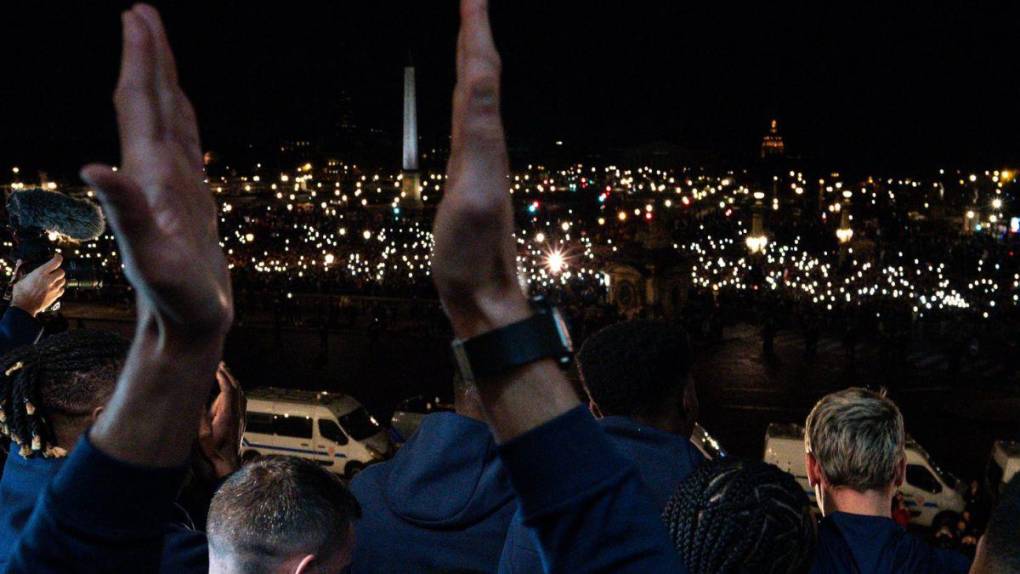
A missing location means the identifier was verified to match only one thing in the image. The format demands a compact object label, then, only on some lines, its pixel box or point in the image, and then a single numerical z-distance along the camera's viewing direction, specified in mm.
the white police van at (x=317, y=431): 15375
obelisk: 71812
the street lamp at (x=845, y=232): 40928
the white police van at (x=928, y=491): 12336
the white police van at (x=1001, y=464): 11664
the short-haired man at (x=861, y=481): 2684
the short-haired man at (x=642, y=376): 3225
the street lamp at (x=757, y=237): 40000
